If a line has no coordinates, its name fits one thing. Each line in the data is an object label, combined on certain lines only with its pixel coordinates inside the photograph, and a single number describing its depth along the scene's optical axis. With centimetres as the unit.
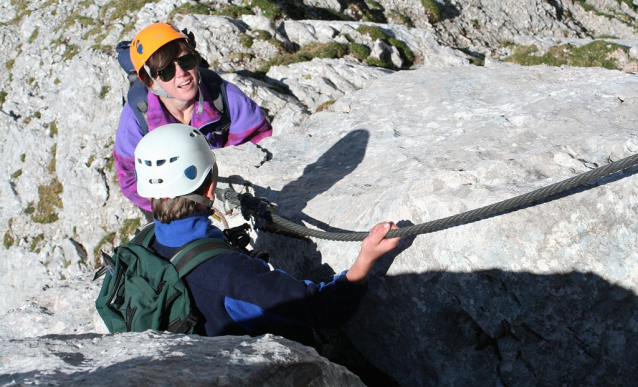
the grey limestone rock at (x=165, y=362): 220
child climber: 343
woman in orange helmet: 577
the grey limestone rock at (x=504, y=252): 347
